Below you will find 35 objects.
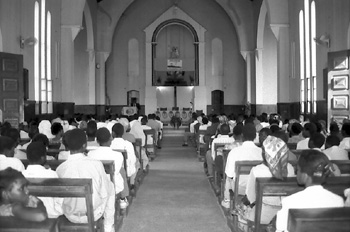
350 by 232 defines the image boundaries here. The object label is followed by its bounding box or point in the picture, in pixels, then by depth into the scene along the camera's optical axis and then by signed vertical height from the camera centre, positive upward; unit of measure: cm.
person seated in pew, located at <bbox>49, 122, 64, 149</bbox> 793 -39
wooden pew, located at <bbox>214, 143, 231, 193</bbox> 752 -112
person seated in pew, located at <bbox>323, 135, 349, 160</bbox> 572 -52
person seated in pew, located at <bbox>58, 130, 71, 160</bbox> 575 -56
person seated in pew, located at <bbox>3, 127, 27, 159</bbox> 613 -34
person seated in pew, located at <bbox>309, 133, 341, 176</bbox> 571 -40
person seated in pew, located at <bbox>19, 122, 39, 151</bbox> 806 -35
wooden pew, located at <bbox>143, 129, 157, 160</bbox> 1176 -92
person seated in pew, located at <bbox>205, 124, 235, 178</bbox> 800 -53
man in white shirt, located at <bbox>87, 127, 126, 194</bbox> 555 -53
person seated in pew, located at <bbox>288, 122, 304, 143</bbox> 798 -43
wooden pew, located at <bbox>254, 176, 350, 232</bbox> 367 -62
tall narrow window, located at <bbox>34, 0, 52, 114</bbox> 1468 +175
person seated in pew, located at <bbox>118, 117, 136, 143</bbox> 868 -51
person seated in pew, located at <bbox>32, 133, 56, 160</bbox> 592 -36
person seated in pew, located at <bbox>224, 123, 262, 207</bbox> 550 -54
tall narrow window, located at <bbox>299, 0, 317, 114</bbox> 1441 +165
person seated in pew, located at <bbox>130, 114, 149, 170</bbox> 1088 -49
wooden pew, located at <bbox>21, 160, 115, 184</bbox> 485 -59
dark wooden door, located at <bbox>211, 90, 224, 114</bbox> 2658 +50
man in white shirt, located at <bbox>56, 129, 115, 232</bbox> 408 -57
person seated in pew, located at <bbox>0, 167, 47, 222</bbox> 271 -55
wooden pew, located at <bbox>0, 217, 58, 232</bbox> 250 -64
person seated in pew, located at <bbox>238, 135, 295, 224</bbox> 393 -57
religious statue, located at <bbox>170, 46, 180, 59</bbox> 2720 +337
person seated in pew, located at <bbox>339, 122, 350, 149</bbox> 683 -42
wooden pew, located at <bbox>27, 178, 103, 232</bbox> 357 -60
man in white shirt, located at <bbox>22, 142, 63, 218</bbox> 405 -47
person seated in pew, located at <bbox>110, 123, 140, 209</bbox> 696 -56
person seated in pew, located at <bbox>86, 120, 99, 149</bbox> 661 -34
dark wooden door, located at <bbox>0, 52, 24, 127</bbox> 1107 +57
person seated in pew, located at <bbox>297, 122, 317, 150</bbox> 693 -39
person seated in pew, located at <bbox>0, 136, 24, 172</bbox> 461 -46
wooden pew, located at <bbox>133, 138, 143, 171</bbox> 851 -72
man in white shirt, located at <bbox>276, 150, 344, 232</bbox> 299 -53
